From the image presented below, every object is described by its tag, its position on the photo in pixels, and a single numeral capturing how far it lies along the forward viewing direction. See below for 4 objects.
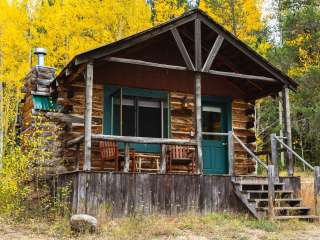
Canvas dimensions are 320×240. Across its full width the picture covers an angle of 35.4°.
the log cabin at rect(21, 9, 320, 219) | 11.40
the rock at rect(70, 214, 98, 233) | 9.56
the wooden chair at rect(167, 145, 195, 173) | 13.28
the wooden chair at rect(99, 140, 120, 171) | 12.68
